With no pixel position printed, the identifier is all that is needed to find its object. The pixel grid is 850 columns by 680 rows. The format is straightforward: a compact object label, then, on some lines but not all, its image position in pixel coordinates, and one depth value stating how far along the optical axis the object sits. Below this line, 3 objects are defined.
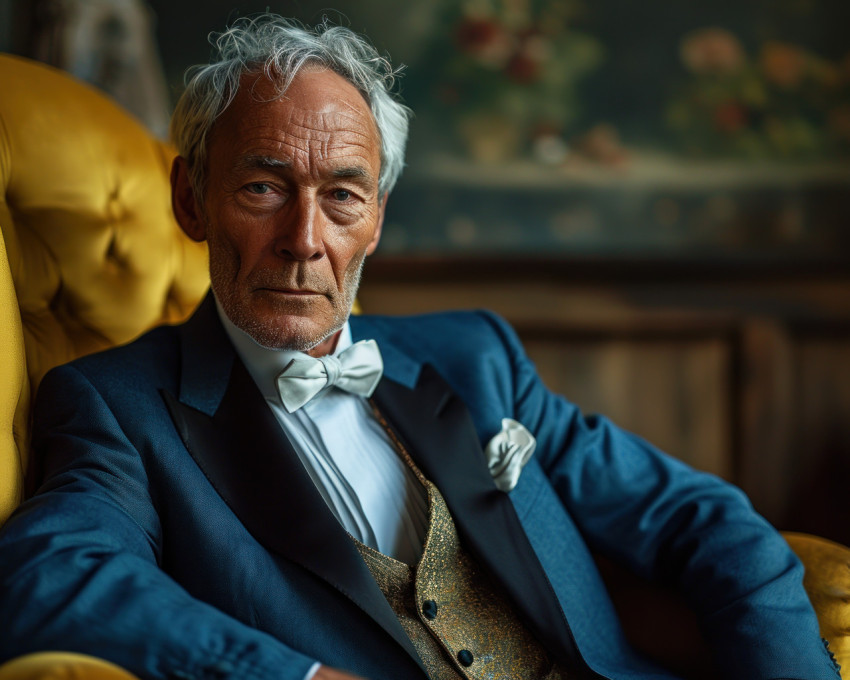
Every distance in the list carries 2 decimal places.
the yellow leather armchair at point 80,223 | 1.47
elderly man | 1.12
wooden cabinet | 2.61
